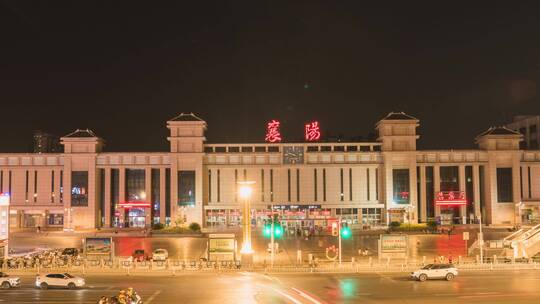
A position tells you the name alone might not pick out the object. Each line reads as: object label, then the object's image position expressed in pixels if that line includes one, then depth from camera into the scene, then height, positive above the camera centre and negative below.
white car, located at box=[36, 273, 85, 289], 35.03 -4.87
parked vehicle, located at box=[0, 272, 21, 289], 34.97 -4.85
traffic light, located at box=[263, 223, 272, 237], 48.21 -2.38
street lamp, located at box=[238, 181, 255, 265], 43.98 -1.61
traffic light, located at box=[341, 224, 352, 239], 43.44 -2.41
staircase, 46.16 -3.81
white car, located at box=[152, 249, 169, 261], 49.75 -4.72
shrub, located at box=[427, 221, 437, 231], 81.56 -3.63
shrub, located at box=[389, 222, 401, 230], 83.50 -3.70
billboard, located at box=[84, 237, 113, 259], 47.16 -3.75
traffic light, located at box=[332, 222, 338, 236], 43.42 -2.19
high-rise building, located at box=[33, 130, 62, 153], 164.06 +16.98
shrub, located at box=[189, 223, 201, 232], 83.04 -3.82
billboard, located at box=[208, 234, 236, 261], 45.97 -3.78
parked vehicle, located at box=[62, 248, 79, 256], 53.92 -4.72
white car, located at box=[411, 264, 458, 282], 36.78 -4.65
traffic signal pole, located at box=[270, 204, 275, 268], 43.92 -4.31
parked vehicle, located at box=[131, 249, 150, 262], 49.09 -4.80
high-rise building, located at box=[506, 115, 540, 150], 116.01 +14.32
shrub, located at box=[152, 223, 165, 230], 83.47 -3.67
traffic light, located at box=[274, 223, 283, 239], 46.86 -2.39
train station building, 94.69 +3.21
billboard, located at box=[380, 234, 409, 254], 46.72 -3.56
